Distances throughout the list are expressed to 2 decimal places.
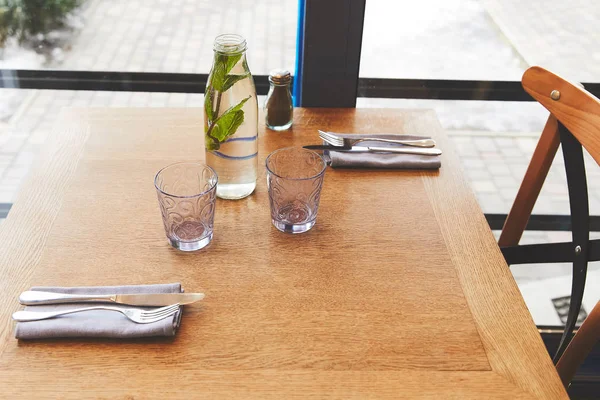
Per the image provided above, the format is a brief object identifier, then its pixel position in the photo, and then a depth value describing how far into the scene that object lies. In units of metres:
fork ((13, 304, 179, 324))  0.75
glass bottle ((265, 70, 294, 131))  1.18
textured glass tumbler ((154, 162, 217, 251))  0.87
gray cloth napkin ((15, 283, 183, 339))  0.73
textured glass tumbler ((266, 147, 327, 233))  0.92
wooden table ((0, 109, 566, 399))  0.70
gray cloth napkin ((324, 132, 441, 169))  1.12
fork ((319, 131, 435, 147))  1.16
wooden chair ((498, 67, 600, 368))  1.00
